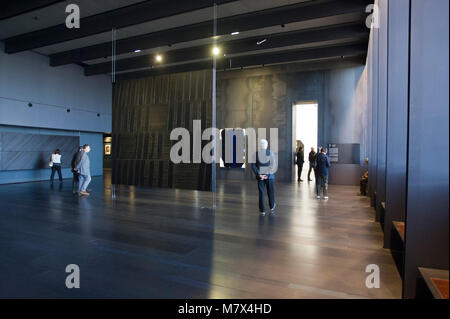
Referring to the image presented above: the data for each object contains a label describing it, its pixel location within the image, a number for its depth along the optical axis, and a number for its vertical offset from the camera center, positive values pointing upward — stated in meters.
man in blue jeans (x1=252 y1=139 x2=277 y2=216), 6.52 -0.35
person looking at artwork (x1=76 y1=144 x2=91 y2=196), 9.27 -0.66
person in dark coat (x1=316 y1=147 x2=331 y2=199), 8.63 -0.45
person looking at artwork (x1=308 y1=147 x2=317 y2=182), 12.80 -0.08
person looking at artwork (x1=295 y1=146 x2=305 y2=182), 13.85 -0.29
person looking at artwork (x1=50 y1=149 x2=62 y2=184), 12.50 -0.42
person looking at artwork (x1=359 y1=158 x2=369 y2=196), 9.83 -1.04
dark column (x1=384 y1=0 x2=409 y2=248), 4.16 +0.51
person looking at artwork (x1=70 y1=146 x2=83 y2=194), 9.29 -0.35
